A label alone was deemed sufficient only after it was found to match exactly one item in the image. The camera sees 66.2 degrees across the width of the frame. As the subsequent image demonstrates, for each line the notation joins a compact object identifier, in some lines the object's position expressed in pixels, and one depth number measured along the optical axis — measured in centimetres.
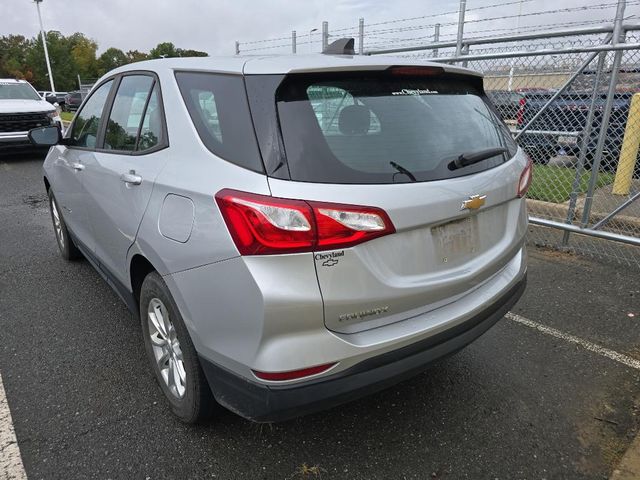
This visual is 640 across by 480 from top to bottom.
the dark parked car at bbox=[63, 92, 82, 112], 2769
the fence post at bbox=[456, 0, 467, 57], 583
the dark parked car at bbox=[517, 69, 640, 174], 477
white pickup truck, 1034
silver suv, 176
